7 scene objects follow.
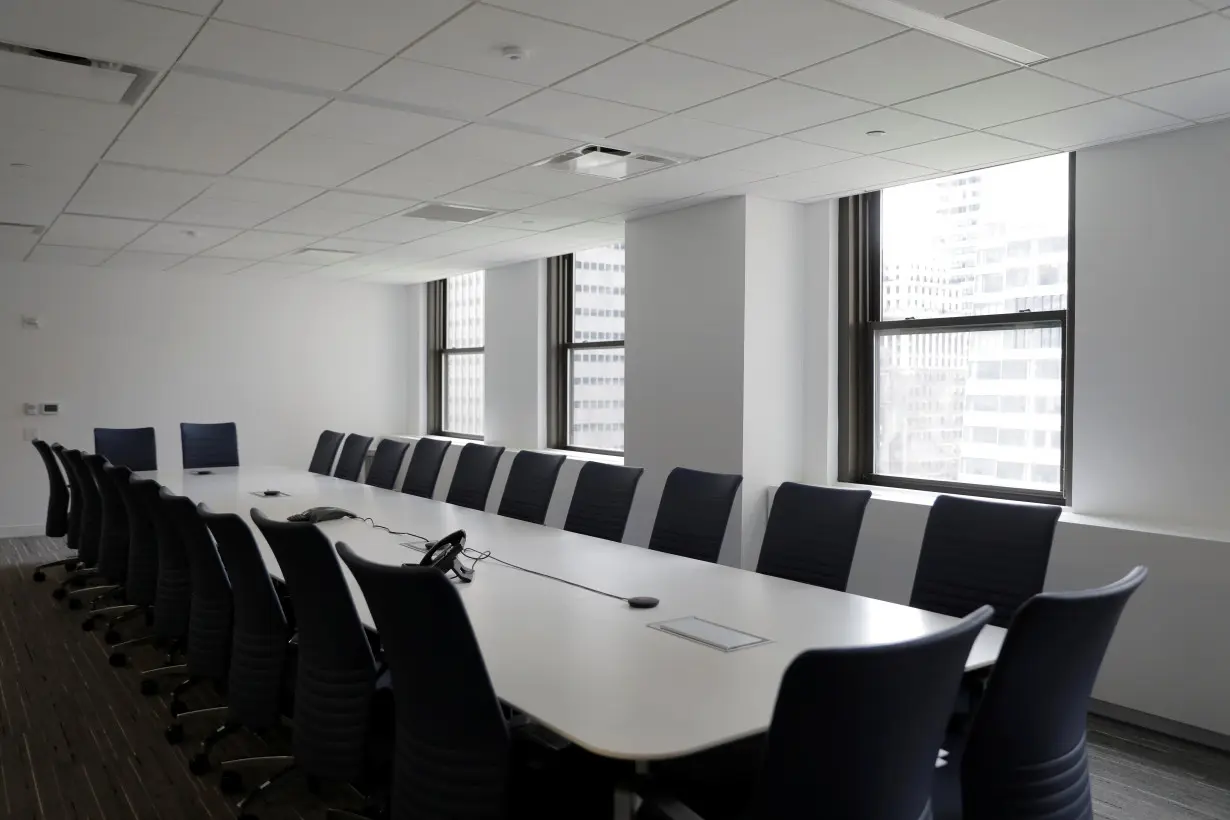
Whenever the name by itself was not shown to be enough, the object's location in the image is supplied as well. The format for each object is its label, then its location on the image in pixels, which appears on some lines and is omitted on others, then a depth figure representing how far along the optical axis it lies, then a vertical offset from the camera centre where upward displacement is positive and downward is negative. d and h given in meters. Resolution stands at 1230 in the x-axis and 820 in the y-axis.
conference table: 2.10 -0.72
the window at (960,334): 5.23 +0.43
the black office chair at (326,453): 8.20 -0.47
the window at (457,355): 10.62 +0.56
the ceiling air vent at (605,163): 5.05 +1.37
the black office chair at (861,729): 1.63 -0.61
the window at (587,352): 8.62 +0.49
